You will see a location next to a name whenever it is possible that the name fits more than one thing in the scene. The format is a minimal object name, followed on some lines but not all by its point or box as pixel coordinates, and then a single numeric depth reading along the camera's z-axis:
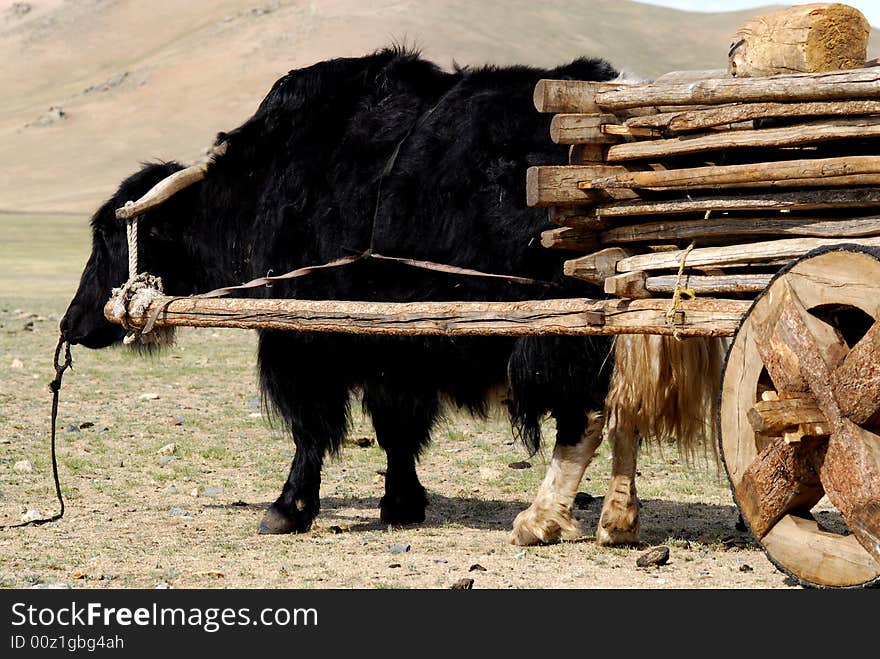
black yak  10.73
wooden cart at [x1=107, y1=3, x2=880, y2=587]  7.61
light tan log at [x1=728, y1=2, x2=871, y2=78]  8.70
